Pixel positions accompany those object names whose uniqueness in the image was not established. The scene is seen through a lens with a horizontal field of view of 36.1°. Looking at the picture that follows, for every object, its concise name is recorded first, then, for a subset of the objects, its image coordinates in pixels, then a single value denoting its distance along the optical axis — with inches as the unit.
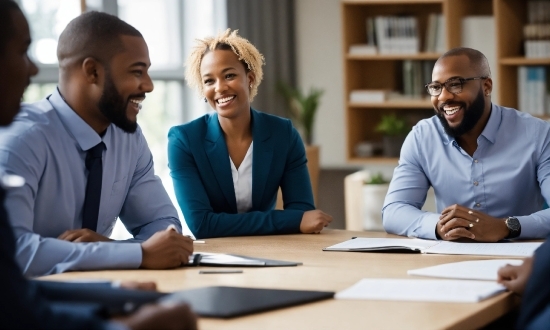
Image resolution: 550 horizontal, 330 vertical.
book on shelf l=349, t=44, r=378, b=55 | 225.3
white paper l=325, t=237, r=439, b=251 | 98.9
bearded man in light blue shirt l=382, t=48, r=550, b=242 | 117.3
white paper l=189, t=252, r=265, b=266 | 89.5
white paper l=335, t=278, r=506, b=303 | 71.8
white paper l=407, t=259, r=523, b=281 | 79.5
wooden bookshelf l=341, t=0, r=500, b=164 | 210.7
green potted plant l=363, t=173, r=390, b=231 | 214.1
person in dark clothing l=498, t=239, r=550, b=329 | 67.6
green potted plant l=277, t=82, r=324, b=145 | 236.1
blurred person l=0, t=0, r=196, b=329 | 50.4
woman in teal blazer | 118.2
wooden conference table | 64.6
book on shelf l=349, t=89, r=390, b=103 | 225.1
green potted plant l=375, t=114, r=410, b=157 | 223.9
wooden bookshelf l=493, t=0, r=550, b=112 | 205.9
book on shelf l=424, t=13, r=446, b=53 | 219.1
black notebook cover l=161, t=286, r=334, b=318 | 66.6
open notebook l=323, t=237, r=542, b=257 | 93.8
